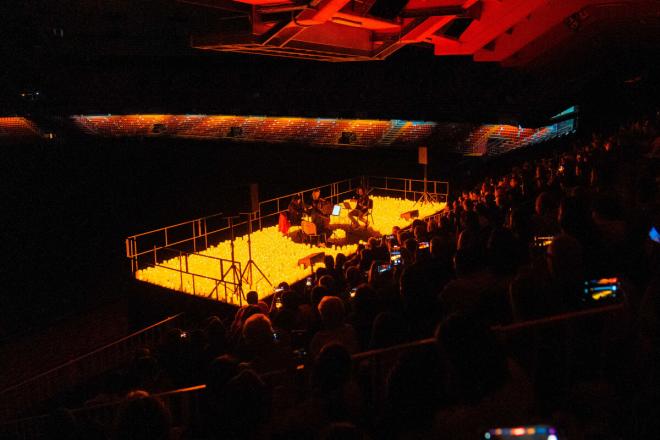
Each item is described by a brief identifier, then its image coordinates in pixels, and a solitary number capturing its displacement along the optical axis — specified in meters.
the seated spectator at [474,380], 2.33
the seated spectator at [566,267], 3.34
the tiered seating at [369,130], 25.12
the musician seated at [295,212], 13.89
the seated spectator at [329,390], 2.72
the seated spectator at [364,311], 4.06
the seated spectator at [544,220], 5.57
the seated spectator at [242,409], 2.49
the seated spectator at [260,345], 4.15
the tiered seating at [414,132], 23.75
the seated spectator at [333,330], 4.02
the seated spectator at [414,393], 2.30
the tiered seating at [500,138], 21.09
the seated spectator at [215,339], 4.67
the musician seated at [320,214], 13.47
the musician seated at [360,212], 14.45
